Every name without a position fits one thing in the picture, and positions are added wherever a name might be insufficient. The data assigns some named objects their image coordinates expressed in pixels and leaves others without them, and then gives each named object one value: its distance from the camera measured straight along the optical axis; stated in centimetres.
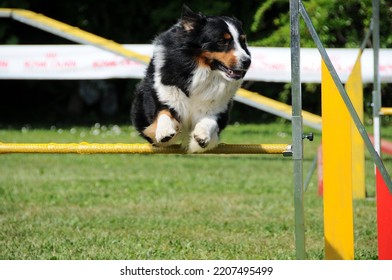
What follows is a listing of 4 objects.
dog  875
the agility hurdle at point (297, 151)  769
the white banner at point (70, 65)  2508
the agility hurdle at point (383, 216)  854
